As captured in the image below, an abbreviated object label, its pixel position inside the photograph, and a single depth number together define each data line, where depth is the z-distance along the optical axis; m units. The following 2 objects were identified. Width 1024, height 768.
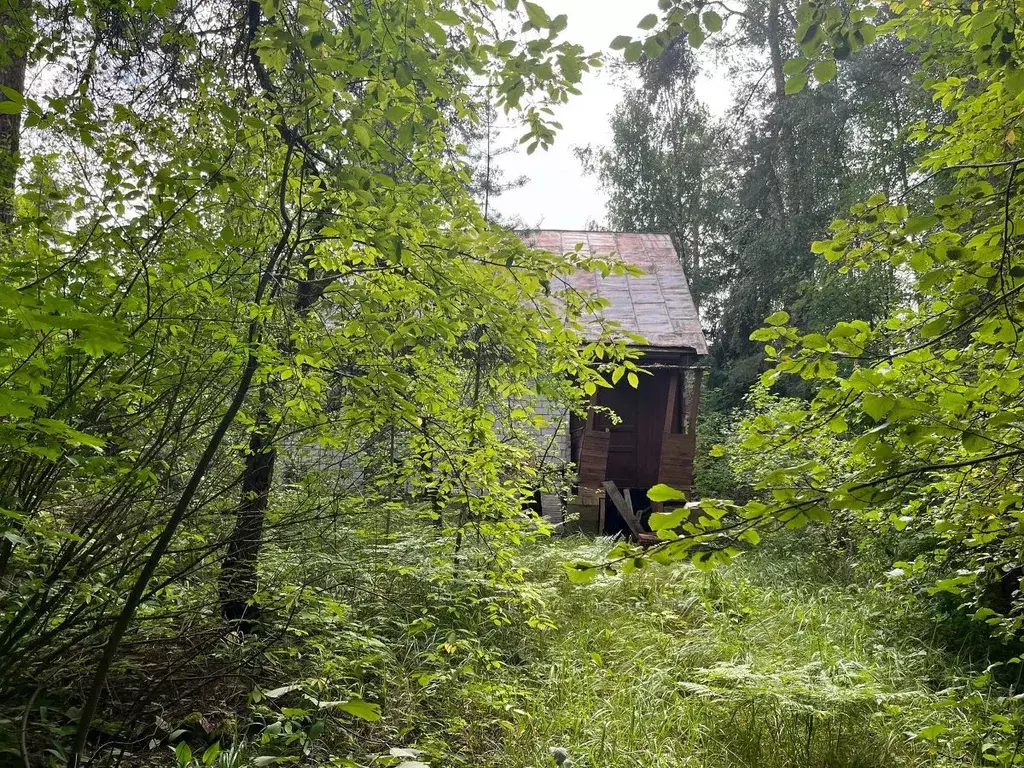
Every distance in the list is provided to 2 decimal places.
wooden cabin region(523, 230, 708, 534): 11.12
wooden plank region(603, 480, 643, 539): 11.12
